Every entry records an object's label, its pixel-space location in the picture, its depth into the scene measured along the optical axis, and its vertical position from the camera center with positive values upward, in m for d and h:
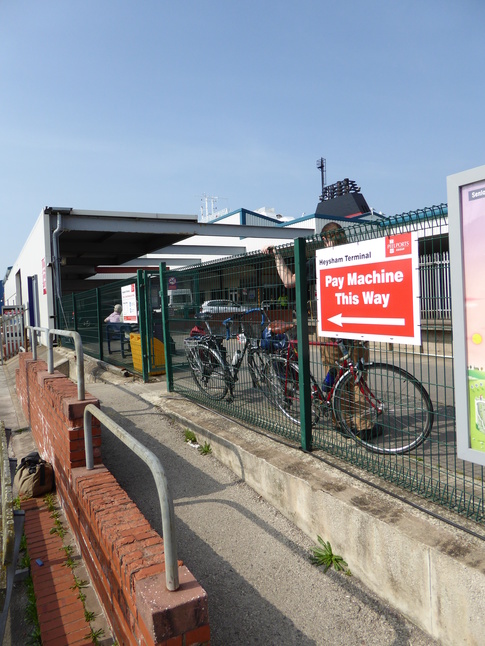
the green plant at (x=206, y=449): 4.66 -1.40
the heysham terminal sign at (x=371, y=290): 2.81 +0.07
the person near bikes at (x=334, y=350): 3.50 -0.39
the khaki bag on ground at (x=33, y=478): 4.45 -1.55
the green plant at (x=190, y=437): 5.02 -1.38
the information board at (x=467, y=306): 2.11 -0.04
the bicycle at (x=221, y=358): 4.80 -0.59
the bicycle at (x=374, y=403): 3.27 -0.78
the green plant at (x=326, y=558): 2.85 -1.58
